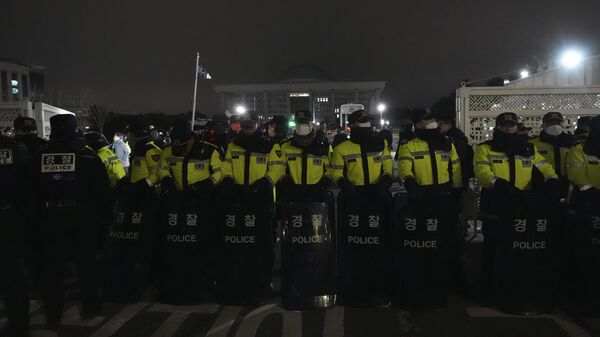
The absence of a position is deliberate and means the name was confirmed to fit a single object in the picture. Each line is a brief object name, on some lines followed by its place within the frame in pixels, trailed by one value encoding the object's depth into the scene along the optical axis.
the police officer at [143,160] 6.03
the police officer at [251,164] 5.81
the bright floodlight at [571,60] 15.71
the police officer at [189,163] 5.79
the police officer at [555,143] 6.56
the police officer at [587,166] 5.23
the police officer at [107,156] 6.81
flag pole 21.54
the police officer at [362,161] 5.49
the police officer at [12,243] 4.80
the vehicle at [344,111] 32.56
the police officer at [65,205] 5.07
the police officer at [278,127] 8.05
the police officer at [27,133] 6.40
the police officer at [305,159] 5.63
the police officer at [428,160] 5.54
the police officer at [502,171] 5.31
